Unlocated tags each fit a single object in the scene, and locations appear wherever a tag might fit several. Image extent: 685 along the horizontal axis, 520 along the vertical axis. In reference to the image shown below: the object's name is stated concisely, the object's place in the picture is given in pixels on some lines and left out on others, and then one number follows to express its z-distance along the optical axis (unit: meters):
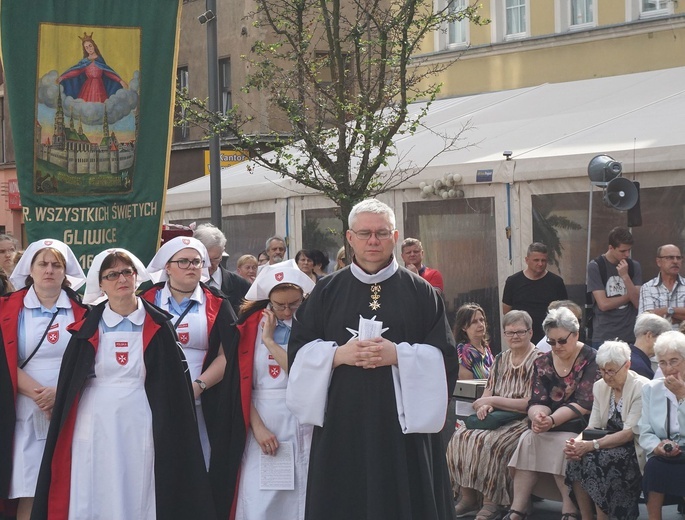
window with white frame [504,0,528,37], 21.75
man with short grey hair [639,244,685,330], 11.21
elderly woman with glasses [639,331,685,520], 7.94
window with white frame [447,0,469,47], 22.74
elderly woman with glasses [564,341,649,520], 8.27
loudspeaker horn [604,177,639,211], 12.02
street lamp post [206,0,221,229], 13.59
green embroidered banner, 9.04
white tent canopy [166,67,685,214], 12.99
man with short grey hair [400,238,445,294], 12.43
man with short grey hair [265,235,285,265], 13.85
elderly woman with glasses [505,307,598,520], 8.81
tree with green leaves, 11.52
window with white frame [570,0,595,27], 20.71
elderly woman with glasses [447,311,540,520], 9.20
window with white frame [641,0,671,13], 19.44
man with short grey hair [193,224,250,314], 9.51
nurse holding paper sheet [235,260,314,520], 7.21
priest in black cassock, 6.04
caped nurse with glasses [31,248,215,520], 7.12
